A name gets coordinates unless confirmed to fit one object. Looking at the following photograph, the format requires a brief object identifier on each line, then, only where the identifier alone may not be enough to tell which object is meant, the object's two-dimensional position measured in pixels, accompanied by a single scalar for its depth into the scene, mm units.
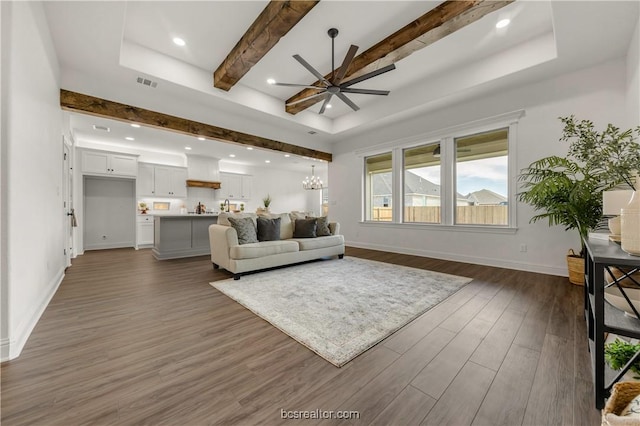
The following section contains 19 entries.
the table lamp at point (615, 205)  1514
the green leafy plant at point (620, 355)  1255
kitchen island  4996
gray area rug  1881
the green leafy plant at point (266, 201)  9148
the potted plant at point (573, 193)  2370
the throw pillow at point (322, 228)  4797
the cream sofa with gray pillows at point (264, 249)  3482
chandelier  8755
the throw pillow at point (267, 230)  4105
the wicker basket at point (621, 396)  866
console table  1104
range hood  7551
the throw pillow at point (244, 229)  3733
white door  3988
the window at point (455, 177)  4203
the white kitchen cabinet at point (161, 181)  6816
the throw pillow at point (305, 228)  4648
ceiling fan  2838
